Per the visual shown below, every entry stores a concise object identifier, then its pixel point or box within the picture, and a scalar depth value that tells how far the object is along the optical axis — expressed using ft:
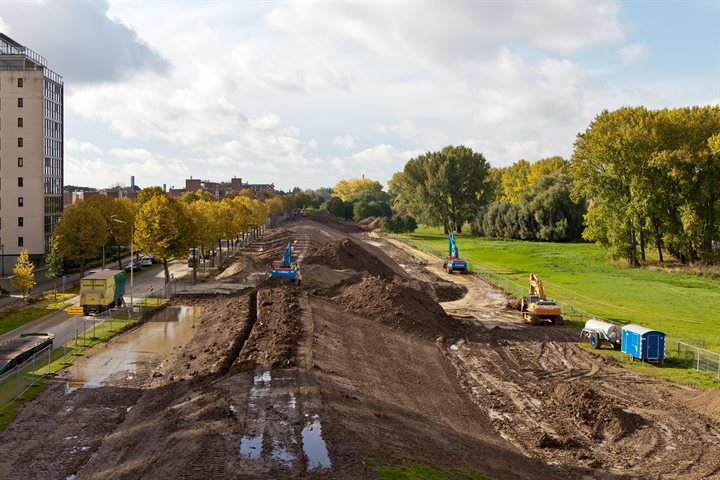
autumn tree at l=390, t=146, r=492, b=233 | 432.66
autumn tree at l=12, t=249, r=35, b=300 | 156.35
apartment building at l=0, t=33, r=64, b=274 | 232.94
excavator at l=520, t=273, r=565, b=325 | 150.20
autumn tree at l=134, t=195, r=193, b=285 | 191.52
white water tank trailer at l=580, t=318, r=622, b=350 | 127.54
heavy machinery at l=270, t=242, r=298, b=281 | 189.23
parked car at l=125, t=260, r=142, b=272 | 245.18
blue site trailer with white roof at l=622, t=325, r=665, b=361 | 115.44
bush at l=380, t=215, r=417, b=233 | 463.83
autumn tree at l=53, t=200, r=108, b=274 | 203.00
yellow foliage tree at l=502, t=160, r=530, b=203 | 588.91
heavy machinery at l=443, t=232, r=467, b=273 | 246.06
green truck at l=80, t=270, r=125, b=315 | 150.71
